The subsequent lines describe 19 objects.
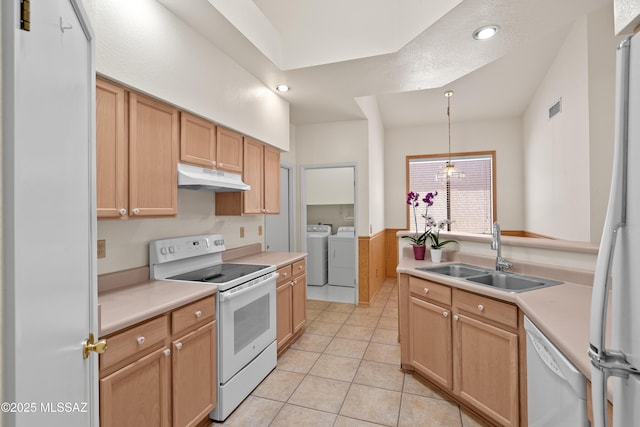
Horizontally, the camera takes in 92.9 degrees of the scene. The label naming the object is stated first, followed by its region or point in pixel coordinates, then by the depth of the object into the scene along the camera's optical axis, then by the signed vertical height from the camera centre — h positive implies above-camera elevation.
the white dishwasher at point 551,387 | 0.97 -0.64
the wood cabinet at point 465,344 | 1.66 -0.85
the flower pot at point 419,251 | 2.79 -0.35
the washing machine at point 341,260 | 5.12 -0.79
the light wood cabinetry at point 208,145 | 2.09 +0.54
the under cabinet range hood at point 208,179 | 2.03 +0.26
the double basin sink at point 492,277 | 1.99 -0.46
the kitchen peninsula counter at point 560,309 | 1.03 -0.45
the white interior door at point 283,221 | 4.17 -0.10
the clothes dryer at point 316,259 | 5.22 -0.78
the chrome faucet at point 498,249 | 2.20 -0.26
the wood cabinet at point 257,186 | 2.74 +0.29
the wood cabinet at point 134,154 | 1.55 +0.35
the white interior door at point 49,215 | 0.57 +0.00
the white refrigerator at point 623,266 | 0.63 -0.12
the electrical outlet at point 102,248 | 1.76 -0.19
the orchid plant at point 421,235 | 2.79 -0.20
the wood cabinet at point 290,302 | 2.75 -0.86
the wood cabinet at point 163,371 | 1.29 -0.77
